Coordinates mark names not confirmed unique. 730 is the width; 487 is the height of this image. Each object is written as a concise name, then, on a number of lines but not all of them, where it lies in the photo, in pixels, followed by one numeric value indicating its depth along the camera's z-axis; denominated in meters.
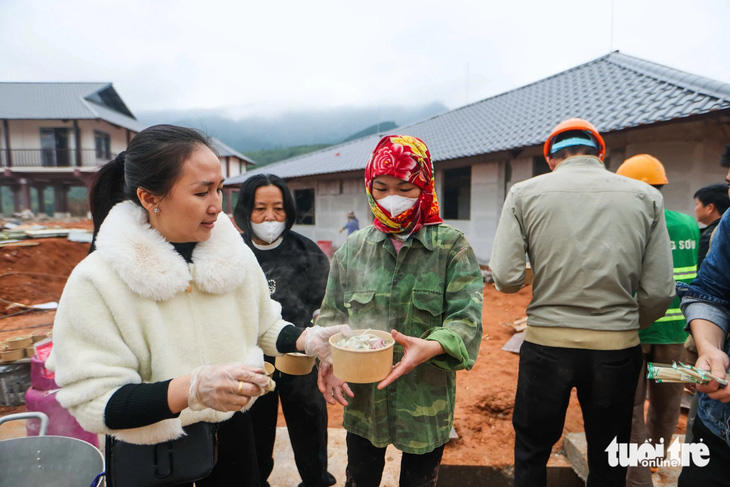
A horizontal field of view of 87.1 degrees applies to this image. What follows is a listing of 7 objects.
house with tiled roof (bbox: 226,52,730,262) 7.82
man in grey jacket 2.38
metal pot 2.01
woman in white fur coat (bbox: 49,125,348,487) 1.32
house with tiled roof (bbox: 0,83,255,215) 28.81
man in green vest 3.06
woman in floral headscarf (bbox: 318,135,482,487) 1.91
